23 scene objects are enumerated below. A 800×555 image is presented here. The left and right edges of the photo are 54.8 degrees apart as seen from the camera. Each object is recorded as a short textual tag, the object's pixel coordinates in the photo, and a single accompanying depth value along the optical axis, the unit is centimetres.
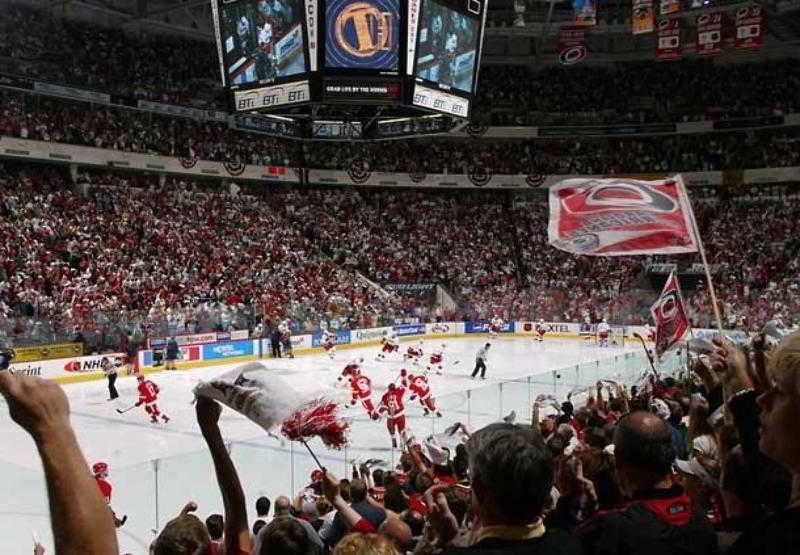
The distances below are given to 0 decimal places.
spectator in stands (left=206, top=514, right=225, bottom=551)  595
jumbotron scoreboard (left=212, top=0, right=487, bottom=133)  1481
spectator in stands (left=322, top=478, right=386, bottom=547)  489
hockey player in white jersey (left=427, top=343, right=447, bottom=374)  2237
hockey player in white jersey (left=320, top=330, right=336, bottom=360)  2693
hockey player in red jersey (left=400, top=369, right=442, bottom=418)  1430
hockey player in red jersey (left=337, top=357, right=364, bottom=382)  1595
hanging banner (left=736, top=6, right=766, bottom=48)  2830
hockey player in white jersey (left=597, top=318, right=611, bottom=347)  3198
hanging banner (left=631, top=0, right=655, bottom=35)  2720
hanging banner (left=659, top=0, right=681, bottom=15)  2558
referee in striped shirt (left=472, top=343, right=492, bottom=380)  2283
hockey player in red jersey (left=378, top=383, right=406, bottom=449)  1286
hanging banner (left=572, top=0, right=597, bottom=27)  2795
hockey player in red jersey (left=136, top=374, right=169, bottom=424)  1617
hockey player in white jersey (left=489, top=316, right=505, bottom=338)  3591
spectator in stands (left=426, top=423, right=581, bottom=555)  222
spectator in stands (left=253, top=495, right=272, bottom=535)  704
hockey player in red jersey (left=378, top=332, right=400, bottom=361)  2498
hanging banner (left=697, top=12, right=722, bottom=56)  2902
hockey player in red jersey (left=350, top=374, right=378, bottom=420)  1486
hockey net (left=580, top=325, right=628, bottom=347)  3281
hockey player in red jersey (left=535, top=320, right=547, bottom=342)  3403
